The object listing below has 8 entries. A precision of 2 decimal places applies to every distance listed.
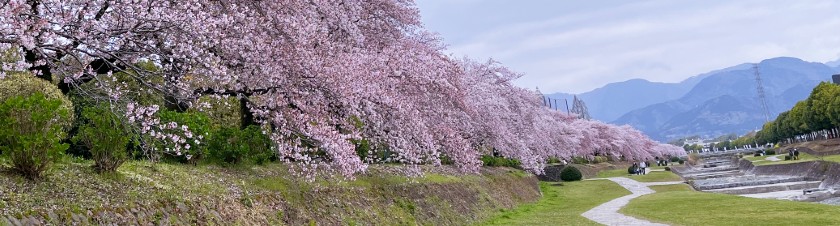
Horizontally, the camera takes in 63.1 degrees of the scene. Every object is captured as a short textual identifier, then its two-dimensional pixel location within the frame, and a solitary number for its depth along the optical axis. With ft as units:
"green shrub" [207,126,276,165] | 51.24
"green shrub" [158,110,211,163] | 47.44
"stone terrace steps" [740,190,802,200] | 121.33
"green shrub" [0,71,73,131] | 44.80
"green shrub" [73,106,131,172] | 36.81
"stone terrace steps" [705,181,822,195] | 137.18
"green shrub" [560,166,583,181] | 180.90
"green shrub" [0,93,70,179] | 31.09
